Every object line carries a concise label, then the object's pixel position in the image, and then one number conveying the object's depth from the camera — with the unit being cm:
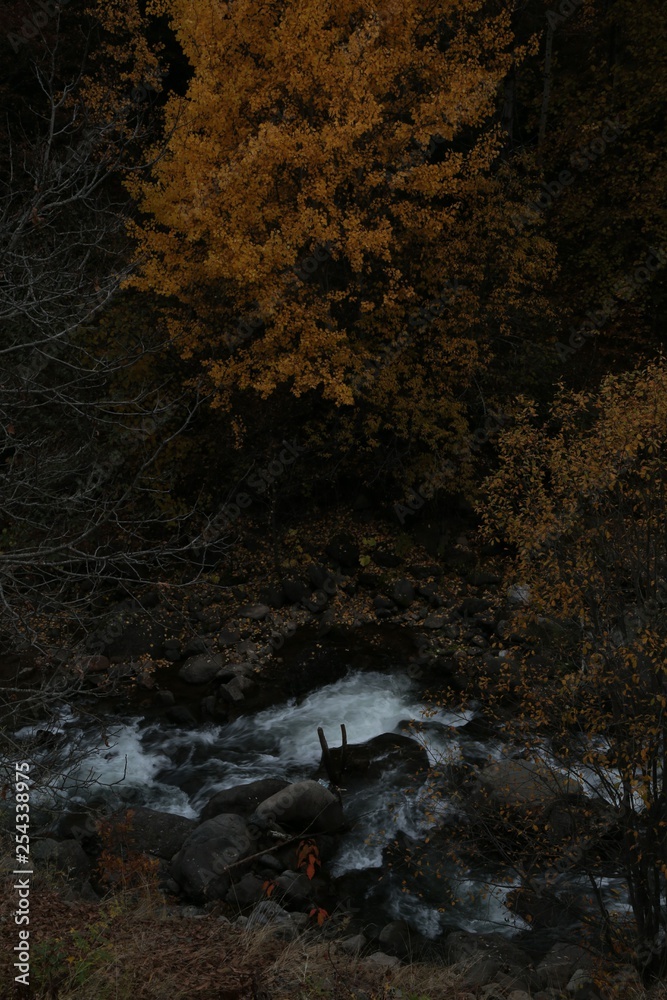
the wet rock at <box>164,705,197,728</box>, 1320
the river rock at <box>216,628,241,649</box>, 1504
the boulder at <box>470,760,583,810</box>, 971
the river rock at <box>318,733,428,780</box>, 1184
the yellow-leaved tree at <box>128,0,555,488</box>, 1284
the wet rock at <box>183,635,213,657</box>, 1488
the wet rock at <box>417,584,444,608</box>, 1591
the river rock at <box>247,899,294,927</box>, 843
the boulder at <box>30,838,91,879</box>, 941
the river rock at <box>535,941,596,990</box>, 798
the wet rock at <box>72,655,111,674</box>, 1438
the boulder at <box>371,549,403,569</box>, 1700
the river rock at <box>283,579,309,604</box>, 1620
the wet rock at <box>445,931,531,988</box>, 766
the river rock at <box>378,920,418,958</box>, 874
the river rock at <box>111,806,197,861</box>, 1021
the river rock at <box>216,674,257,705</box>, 1366
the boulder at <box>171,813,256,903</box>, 945
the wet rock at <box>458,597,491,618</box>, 1542
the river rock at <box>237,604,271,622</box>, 1580
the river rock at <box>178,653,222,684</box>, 1422
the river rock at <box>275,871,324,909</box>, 941
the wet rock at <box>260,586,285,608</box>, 1619
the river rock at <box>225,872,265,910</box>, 930
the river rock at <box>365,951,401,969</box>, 729
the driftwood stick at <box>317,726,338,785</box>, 1110
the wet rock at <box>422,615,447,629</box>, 1527
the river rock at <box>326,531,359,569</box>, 1708
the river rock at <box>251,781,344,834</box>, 1044
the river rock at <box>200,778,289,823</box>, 1080
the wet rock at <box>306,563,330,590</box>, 1653
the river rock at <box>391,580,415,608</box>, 1596
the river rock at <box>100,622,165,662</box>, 1480
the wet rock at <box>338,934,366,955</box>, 779
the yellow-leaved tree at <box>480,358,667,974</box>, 754
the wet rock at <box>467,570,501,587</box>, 1628
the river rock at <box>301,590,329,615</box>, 1603
